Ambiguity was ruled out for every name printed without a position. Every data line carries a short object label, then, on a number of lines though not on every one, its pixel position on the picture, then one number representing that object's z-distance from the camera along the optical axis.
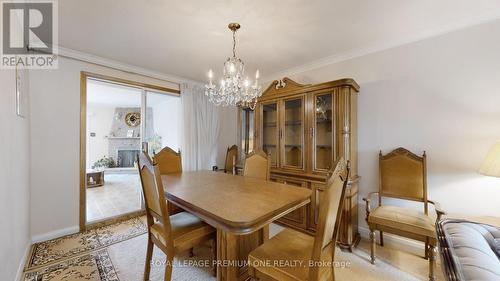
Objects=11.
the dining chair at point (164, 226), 1.37
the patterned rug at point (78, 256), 1.74
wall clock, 3.86
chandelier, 1.93
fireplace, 4.20
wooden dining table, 1.13
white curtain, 3.52
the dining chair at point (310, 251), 1.01
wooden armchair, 1.72
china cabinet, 2.24
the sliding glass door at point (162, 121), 3.34
